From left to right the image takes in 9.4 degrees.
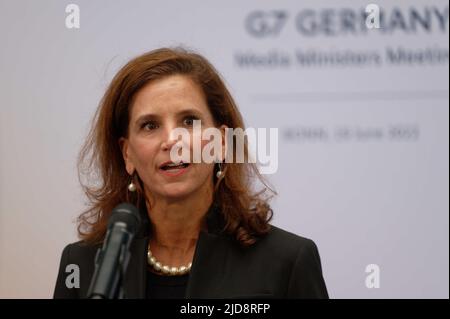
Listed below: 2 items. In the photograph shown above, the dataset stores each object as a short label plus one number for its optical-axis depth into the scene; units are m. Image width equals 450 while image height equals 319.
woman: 3.96
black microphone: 3.59
